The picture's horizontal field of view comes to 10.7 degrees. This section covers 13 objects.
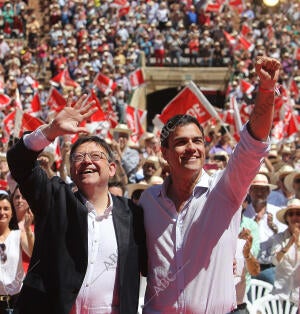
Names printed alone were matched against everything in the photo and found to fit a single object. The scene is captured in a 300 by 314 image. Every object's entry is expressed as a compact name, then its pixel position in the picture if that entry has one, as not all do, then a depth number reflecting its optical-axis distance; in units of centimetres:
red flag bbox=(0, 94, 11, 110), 2717
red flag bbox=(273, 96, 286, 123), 2678
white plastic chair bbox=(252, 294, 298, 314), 1271
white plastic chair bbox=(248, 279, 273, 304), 1351
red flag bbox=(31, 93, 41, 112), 2541
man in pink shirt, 677
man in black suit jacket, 709
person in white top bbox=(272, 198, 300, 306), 1242
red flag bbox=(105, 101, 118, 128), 2537
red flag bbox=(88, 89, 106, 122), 2396
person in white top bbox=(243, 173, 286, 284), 1421
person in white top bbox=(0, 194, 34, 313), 1089
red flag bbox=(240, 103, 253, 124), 2655
